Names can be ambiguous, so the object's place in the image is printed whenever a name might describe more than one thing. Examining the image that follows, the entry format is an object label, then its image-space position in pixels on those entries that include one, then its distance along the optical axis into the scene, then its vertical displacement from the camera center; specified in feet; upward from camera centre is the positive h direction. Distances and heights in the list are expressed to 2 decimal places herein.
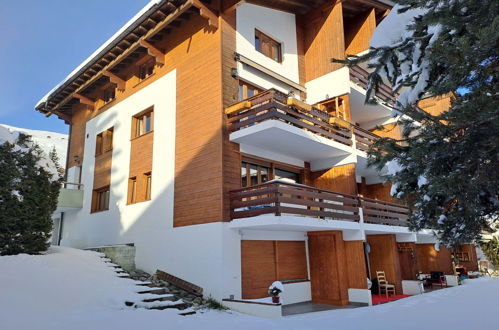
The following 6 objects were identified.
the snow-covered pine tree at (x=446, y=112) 13.97 +5.71
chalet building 40.81 +13.82
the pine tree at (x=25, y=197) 38.55 +7.43
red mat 46.99 -4.97
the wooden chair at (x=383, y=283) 51.38 -3.26
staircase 33.78 -3.18
